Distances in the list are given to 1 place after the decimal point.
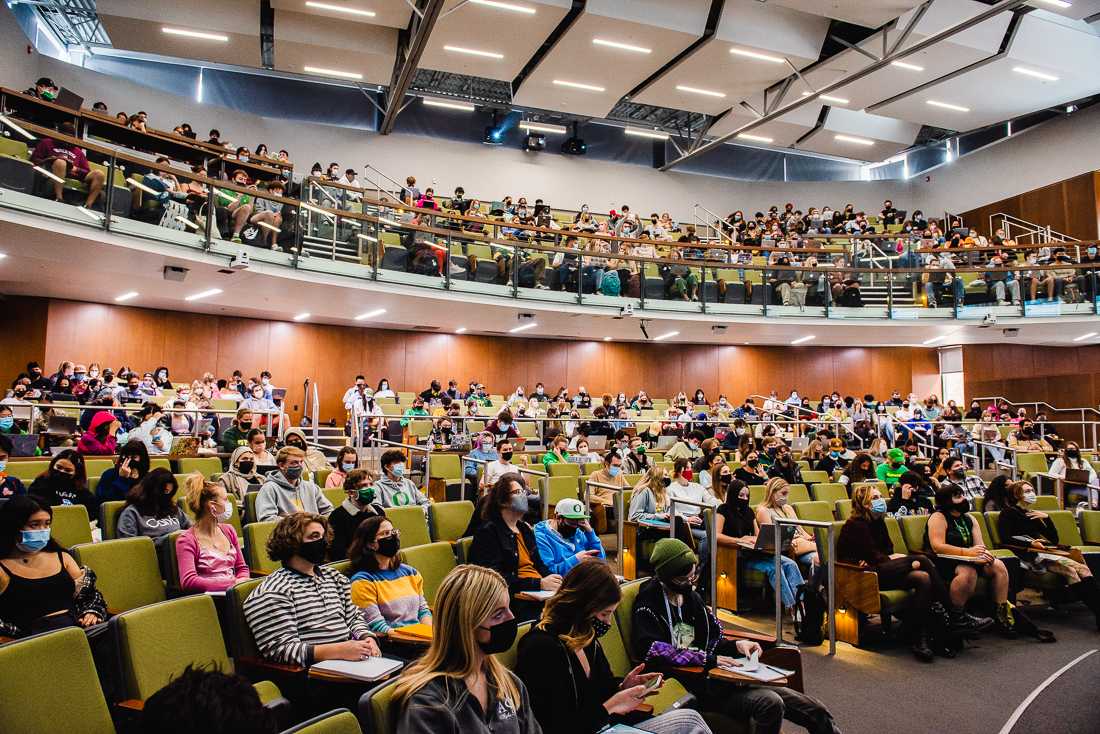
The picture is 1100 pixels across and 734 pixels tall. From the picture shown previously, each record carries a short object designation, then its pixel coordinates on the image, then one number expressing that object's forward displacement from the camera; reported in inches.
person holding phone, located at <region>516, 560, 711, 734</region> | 92.3
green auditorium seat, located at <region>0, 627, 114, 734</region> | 76.9
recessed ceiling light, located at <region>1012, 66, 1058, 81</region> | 616.4
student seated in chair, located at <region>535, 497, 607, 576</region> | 169.3
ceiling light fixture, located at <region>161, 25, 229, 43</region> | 528.1
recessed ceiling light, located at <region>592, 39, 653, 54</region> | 553.9
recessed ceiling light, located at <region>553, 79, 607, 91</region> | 632.4
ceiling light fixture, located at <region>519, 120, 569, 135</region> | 759.1
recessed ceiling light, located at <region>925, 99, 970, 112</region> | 687.7
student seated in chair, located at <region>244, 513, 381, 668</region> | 105.3
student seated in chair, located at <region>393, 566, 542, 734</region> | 74.9
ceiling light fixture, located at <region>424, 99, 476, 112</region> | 721.1
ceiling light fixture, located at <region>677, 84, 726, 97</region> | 636.1
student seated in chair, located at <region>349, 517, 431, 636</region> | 124.6
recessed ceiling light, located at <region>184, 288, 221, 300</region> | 458.0
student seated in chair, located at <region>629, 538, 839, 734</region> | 115.9
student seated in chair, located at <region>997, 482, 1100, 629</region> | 223.3
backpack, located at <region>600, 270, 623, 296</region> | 523.2
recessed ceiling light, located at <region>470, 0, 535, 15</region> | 492.7
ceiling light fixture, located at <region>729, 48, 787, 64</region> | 566.6
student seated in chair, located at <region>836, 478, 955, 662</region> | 195.2
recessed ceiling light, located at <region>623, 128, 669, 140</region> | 802.2
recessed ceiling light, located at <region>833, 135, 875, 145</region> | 767.4
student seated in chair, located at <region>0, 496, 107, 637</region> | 110.8
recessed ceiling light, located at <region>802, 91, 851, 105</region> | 650.7
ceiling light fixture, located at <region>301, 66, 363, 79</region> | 603.8
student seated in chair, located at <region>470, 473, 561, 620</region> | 153.3
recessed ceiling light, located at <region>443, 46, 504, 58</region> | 567.1
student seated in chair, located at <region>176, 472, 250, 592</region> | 136.8
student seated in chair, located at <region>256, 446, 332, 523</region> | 183.8
